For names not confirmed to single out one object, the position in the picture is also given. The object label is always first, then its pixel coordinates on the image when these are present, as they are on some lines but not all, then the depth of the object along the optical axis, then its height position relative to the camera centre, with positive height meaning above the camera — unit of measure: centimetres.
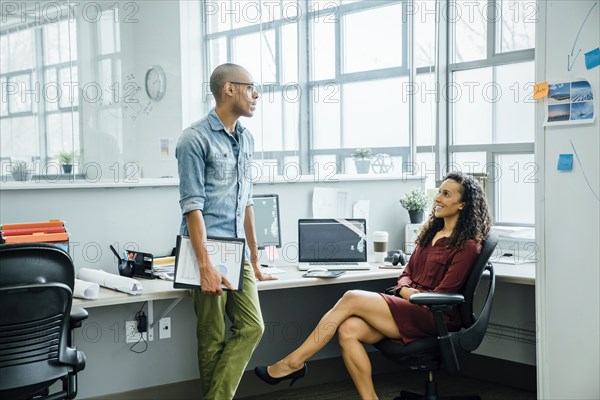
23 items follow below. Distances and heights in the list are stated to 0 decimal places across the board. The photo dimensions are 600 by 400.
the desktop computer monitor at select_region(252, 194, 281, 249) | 345 -15
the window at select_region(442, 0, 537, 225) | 389 +50
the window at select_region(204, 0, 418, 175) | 489 +86
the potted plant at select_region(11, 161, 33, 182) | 370 +13
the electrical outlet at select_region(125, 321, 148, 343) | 323 -65
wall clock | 535 +84
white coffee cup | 358 -29
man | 264 -9
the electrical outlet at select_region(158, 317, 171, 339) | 332 -65
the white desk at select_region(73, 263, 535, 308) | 263 -40
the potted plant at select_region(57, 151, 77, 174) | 455 +23
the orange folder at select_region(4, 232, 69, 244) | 268 -17
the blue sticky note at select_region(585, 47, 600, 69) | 274 +49
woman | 295 -48
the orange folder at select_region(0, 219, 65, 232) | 273 -13
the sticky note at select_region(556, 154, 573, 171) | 283 +9
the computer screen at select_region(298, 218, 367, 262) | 346 -27
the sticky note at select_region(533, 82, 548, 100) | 289 +39
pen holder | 302 -33
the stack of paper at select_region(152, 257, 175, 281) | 300 -34
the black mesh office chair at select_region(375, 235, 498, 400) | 281 -62
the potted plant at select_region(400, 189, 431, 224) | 387 -9
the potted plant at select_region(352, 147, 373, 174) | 435 +18
